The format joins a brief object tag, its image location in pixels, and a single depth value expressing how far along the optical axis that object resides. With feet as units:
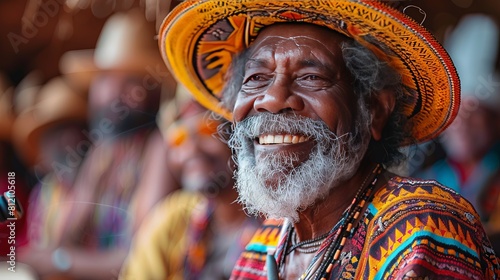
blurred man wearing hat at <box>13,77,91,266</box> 16.93
